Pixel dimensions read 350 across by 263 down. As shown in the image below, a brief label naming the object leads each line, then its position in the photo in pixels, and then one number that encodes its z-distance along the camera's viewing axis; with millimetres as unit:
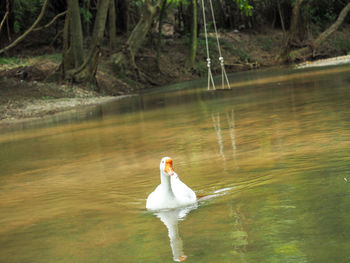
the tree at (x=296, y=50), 42469
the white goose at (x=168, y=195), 6449
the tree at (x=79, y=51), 28047
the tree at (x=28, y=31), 24222
